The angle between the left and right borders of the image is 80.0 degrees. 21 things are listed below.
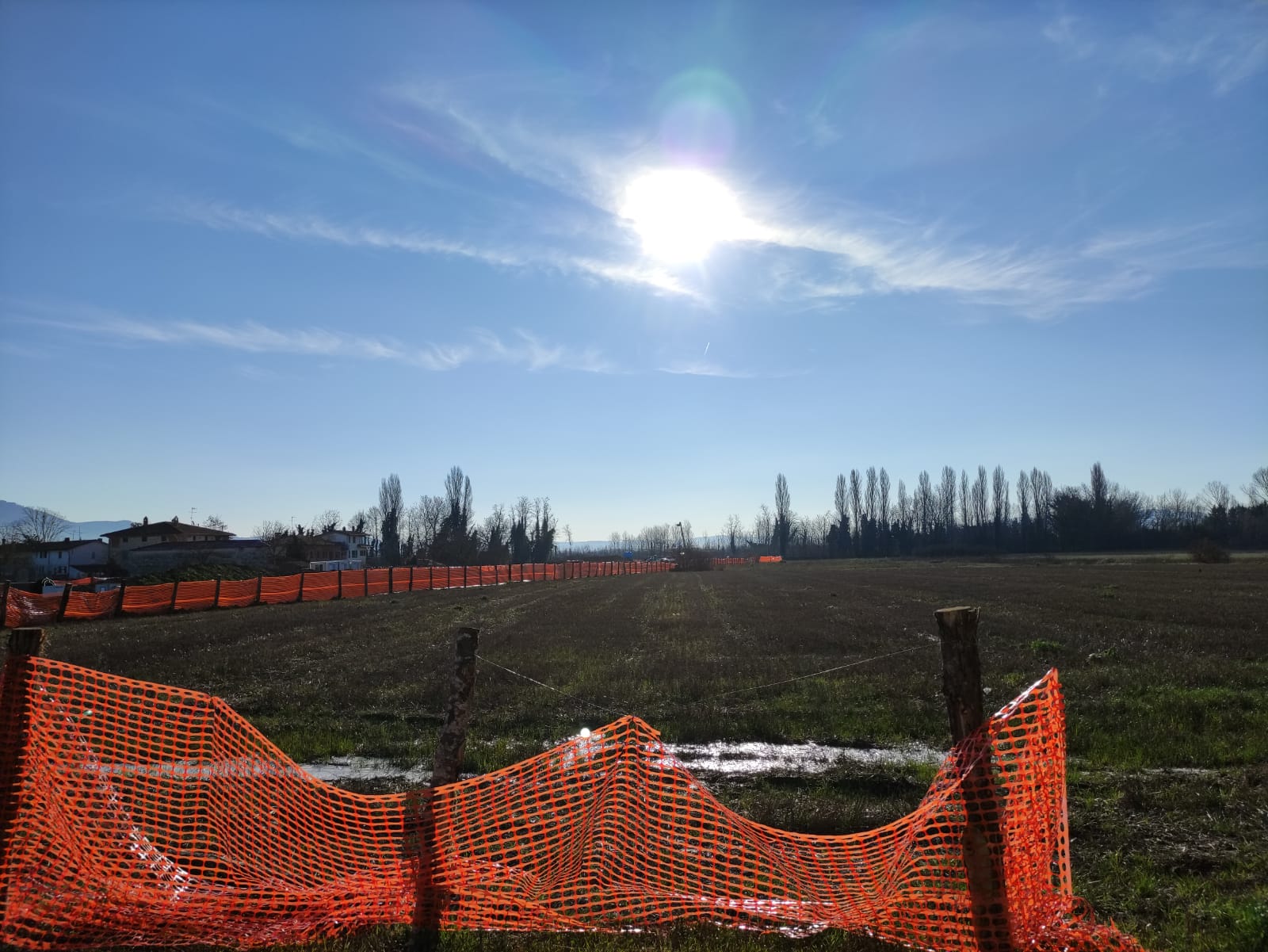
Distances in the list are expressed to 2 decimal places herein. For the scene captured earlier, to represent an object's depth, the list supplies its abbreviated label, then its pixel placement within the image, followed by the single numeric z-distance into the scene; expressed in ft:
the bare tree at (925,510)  450.71
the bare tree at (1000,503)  415.64
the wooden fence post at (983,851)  12.41
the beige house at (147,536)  292.40
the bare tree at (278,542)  237.96
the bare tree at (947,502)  447.42
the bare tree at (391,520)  335.88
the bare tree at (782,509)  488.02
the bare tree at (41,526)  287.07
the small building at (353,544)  328.08
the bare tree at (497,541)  385.89
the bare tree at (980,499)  433.48
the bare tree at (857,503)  458.09
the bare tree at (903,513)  437.29
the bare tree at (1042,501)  374.77
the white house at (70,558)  260.83
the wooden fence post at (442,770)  14.87
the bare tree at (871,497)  458.09
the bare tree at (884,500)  449.06
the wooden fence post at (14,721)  14.99
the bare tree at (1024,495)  413.39
